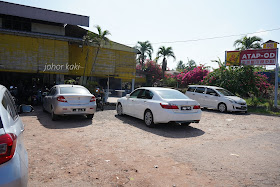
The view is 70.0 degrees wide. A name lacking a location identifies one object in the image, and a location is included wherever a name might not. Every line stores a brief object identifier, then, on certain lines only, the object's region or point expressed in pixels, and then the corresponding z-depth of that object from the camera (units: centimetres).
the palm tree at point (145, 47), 3996
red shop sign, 1608
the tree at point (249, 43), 2906
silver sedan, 798
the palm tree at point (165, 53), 3691
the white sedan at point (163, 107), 706
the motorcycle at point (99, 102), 1171
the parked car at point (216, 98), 1255
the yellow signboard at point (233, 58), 1789
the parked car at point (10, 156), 184
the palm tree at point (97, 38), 1598
